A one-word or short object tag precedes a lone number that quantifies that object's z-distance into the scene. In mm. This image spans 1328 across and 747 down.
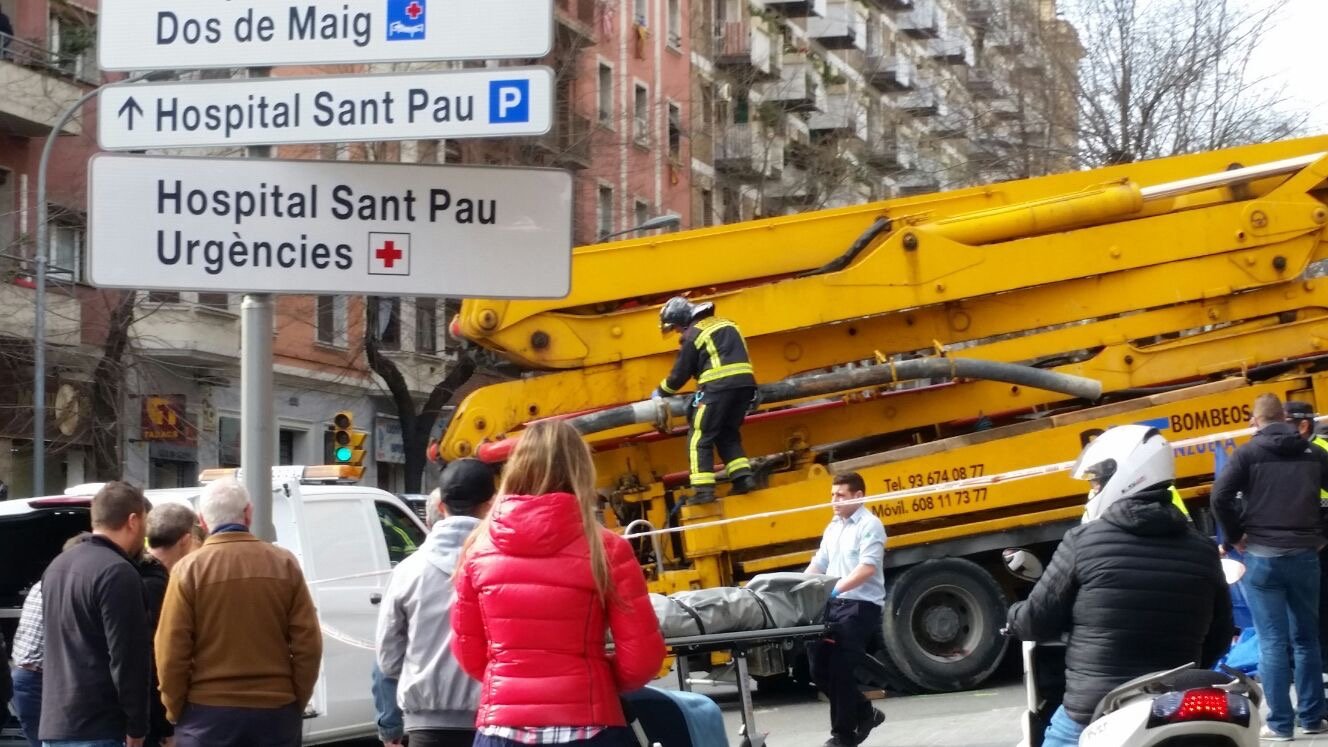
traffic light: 19719
